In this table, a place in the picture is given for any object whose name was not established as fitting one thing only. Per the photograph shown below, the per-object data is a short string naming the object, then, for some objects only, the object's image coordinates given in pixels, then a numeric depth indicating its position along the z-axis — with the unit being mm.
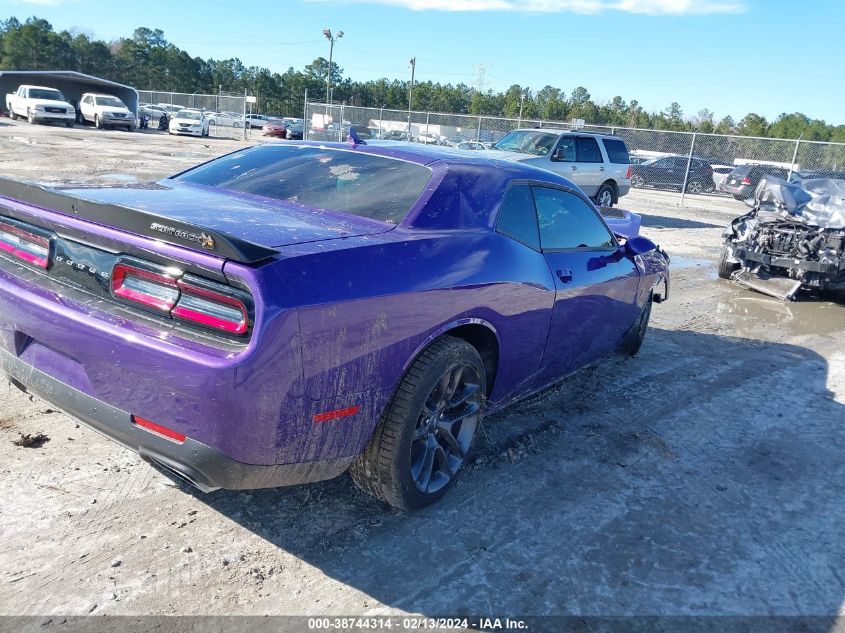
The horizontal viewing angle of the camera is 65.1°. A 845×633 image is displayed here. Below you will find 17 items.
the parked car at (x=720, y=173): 24781
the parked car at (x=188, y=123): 35594
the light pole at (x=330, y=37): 46222
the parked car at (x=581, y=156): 13117
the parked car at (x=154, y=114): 41300
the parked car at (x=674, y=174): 24906
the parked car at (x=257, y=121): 47781
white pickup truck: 31939
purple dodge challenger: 2180
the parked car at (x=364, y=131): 29211
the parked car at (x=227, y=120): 43312
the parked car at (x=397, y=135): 28614
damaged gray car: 8383
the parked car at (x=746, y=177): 23328
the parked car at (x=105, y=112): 33562
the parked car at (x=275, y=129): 40625
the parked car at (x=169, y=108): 46156
